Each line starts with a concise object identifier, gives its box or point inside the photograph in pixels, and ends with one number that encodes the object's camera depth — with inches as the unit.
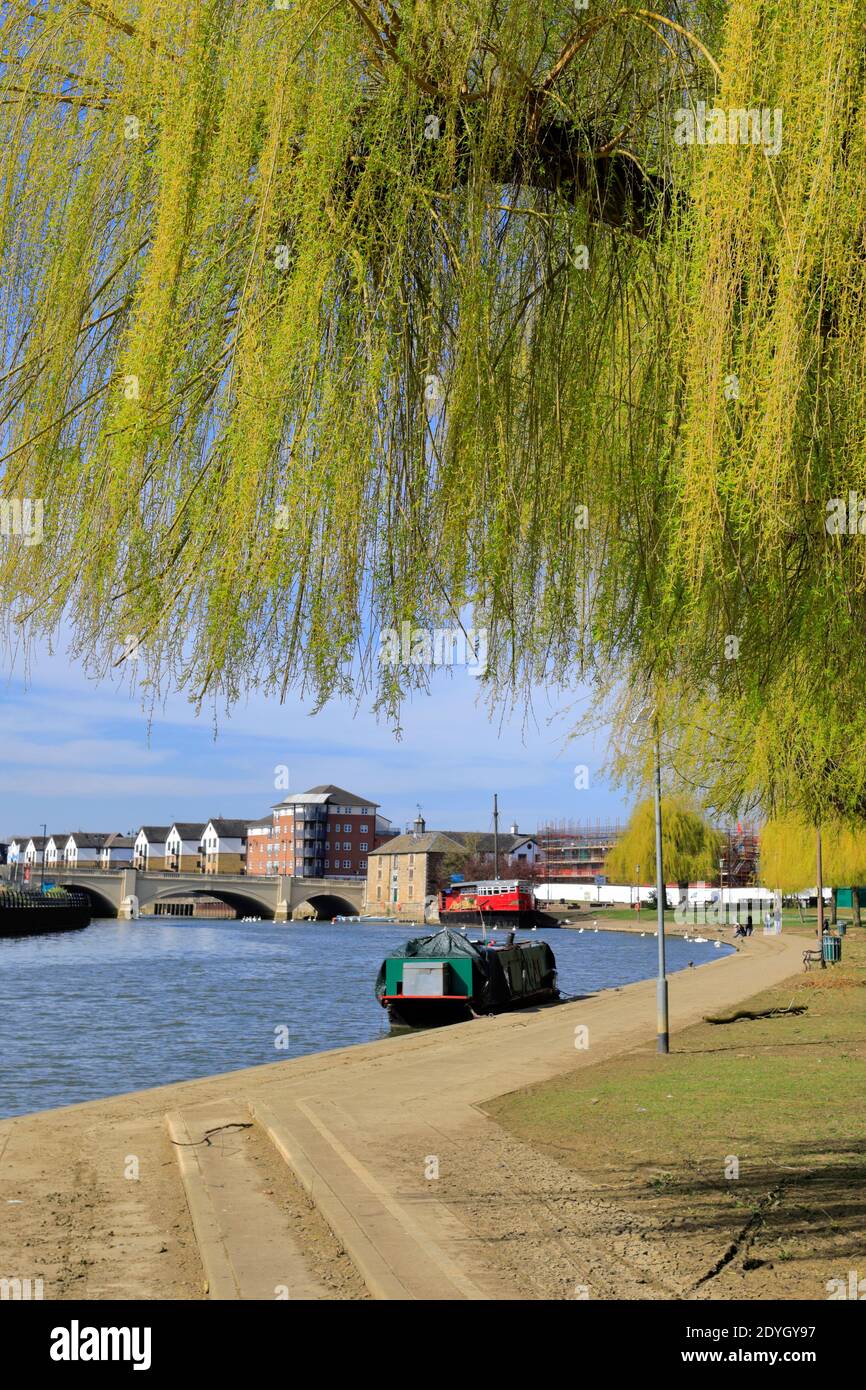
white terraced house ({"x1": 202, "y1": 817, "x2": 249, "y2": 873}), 7603.4
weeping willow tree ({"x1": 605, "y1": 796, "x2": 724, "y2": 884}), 3029.0
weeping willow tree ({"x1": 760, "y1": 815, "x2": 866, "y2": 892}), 1710.1
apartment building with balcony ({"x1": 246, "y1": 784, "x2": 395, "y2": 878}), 6707.7
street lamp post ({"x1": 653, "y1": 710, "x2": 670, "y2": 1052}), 653.9
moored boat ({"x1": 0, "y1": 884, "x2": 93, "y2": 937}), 3520.7
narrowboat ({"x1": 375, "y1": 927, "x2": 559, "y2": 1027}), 1151.0
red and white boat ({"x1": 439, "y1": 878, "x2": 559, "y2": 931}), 4072.3
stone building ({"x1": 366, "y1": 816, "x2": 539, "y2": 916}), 5541.3
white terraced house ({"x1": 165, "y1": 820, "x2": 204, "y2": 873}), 7797.7
